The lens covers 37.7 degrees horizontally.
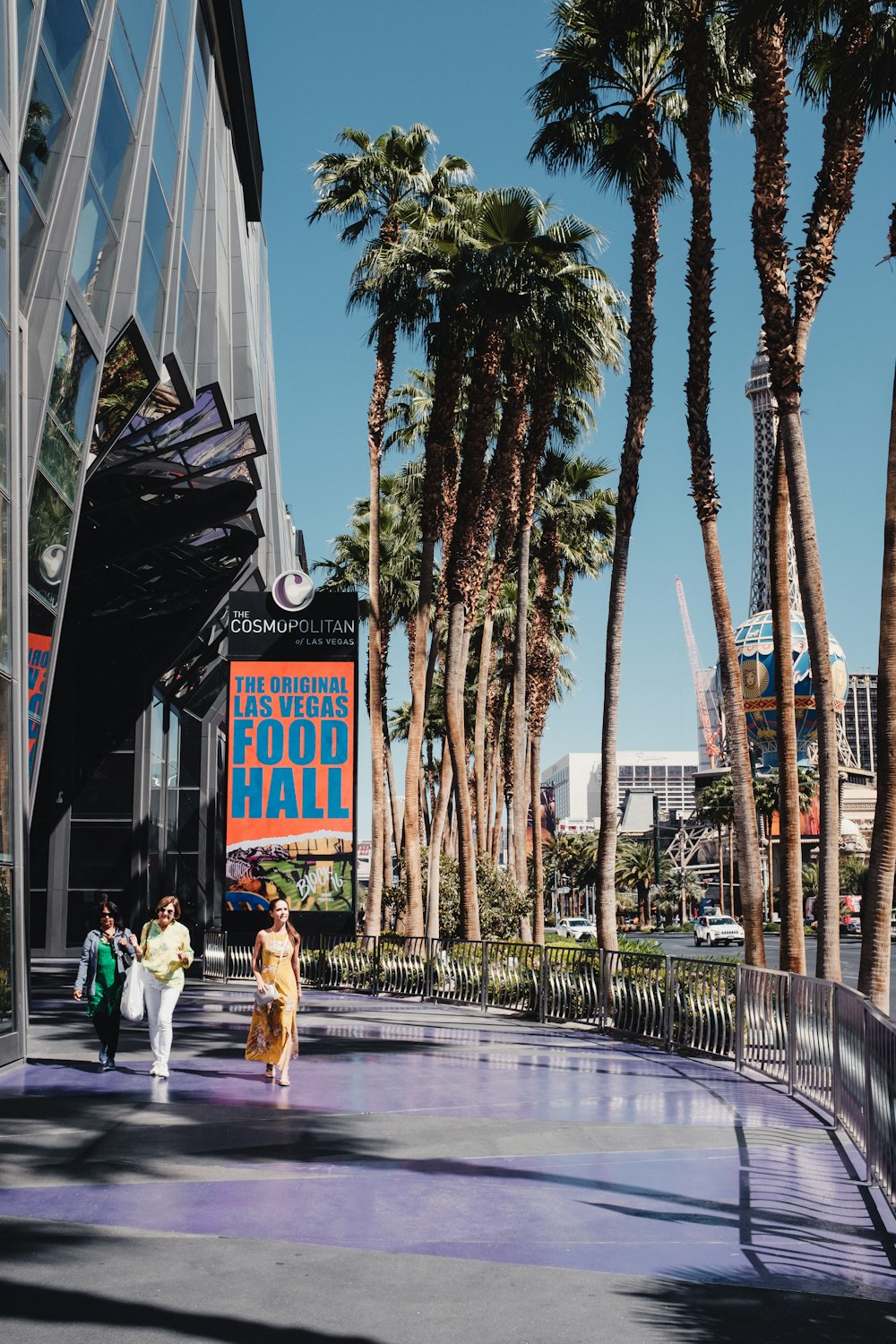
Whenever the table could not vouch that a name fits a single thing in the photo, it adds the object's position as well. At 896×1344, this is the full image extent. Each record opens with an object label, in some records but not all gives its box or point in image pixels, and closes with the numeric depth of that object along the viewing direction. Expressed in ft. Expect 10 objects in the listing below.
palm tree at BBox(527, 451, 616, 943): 118.42
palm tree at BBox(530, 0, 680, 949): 66.59
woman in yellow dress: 40.57
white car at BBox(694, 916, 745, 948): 223.71
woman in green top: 41.37
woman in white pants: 41.42
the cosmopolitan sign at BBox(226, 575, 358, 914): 85.61
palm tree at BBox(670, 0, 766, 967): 59.57
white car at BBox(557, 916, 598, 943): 239.38
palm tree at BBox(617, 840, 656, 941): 396.57
